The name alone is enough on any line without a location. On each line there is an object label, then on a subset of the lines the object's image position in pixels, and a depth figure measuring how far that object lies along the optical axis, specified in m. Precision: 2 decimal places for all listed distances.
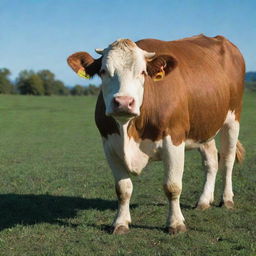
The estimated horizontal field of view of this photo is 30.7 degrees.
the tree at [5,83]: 95.81
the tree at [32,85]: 100.62
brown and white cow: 5.53
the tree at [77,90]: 107.44
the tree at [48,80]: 106.25
